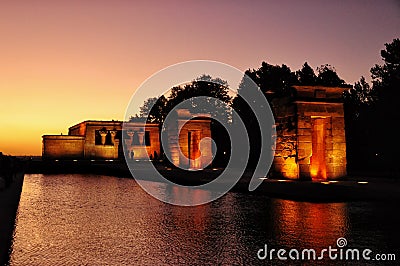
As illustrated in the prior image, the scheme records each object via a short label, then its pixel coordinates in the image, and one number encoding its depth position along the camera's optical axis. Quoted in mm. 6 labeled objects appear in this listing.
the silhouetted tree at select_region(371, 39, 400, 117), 26422
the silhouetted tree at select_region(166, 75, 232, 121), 50312
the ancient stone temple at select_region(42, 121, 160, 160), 53031
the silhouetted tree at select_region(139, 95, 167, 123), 65875
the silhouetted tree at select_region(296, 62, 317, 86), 46012
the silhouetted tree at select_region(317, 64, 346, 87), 42844
